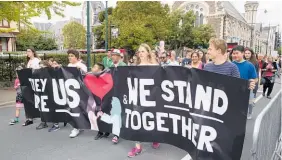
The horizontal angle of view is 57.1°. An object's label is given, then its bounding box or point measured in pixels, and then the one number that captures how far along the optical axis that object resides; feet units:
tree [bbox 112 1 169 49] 106.11
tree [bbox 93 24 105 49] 164.35
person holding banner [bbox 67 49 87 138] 18.03
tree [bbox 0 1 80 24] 30.94
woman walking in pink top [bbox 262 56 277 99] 35.04
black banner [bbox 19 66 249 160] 10.00
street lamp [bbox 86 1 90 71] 42.30
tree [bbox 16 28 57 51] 156.76
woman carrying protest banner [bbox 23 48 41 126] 20.26
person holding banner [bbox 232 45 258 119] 18.31
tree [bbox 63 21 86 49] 194.90
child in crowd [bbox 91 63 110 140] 17.33
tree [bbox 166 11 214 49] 143.95
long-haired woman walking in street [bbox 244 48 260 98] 22.80
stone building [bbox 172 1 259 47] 201.05
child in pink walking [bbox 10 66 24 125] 19.83
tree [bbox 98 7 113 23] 172.18
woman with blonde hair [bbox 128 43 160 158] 14.34
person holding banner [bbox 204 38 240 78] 12.72
